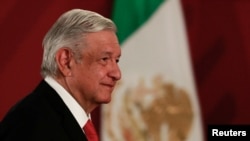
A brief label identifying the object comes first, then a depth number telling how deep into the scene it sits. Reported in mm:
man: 4007
